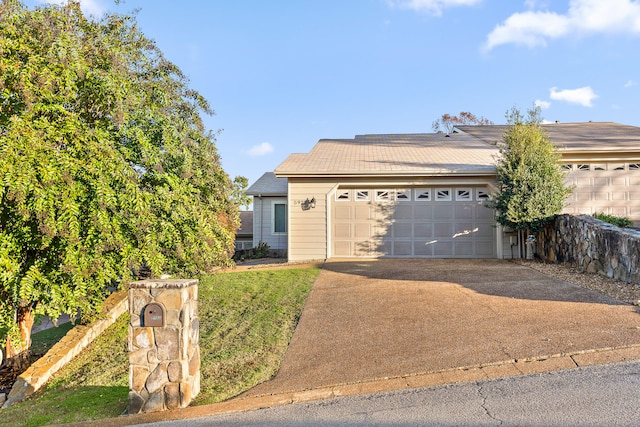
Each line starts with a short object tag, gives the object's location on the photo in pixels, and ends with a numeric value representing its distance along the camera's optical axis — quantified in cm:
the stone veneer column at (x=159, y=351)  394
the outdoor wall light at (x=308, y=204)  1270
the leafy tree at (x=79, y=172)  458
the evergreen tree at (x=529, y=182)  1068
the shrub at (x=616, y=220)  1048
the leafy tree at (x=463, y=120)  3503
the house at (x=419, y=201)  1237
